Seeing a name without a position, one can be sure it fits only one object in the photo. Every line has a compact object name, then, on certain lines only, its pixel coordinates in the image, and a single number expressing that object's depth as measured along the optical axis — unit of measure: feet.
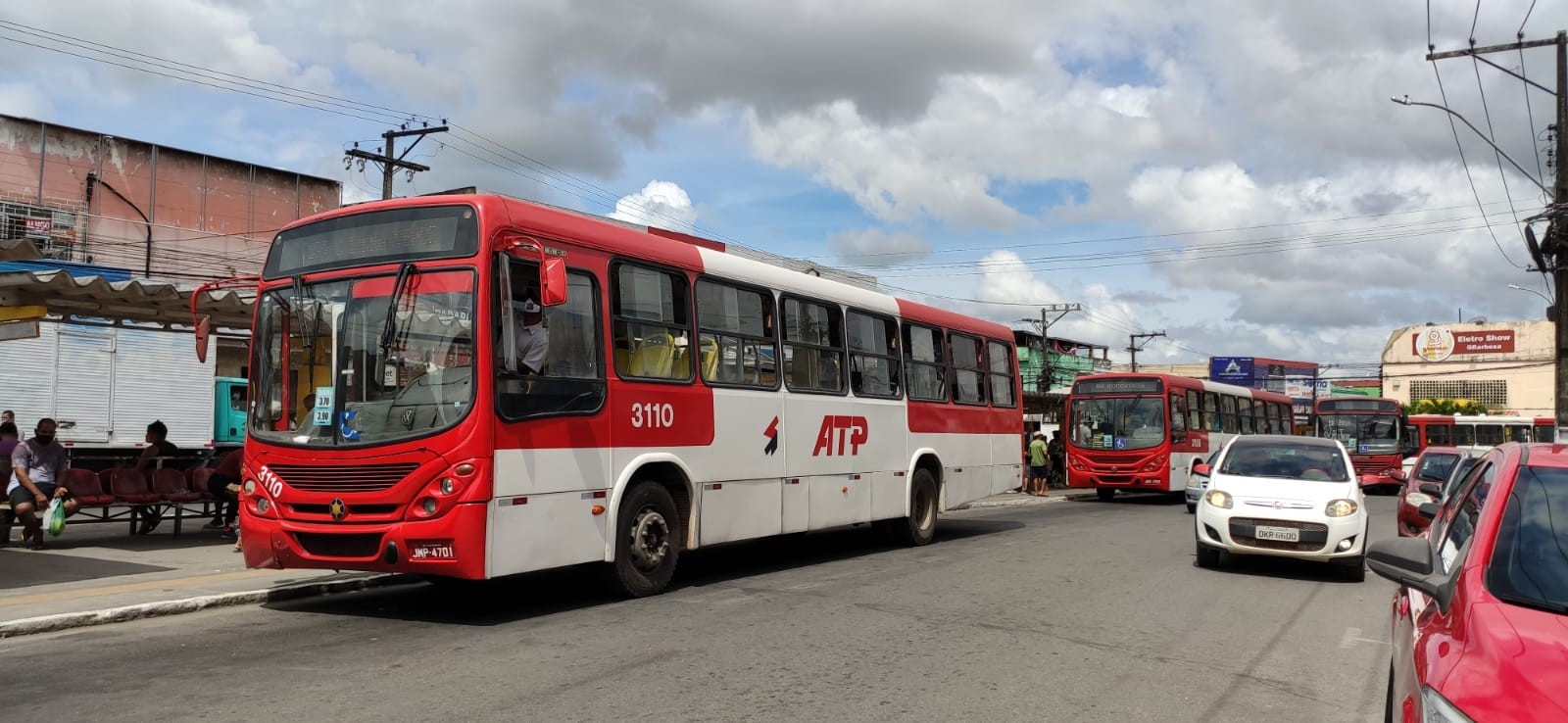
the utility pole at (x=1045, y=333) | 148.77
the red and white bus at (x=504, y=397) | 26.20
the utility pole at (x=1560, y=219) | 70.28
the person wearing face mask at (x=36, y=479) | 39.96
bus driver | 27.45
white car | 38.34
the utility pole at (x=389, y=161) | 106.93
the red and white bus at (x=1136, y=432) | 84.94
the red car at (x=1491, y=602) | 9.49
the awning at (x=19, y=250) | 31.01
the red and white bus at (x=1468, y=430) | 134.31
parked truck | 72.43
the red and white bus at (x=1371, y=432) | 118.83
